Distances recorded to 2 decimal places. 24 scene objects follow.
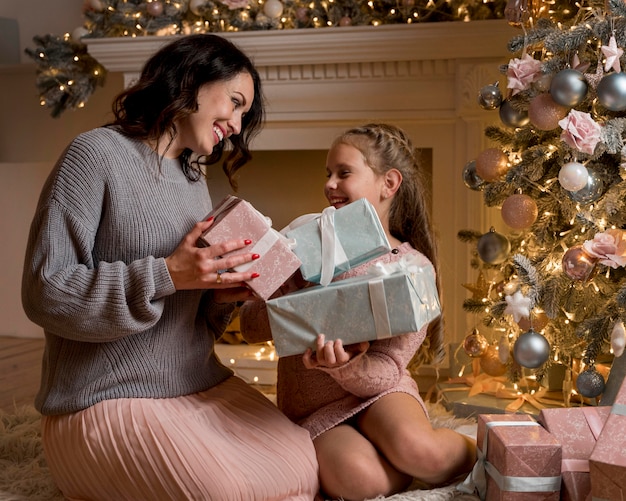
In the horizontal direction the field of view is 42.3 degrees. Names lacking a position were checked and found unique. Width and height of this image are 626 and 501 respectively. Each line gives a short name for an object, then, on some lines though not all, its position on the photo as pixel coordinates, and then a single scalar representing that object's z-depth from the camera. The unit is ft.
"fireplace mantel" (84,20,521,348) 9.20
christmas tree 6.43
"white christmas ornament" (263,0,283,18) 9.57
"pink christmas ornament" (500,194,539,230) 7.03
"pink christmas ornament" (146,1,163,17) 9.83
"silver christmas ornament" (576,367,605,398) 6.75
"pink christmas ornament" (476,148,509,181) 7.38
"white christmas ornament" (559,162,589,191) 6.38
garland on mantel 9.35
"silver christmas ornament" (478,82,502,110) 7.42
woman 4.89
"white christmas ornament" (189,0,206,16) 9.69
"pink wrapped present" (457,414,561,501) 4.99
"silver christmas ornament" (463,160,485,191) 7.75
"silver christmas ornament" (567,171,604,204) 6.48
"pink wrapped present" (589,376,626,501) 4.45
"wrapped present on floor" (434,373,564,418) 8.02
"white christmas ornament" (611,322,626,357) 6.27
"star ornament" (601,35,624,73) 6.33
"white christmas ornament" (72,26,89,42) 10.46
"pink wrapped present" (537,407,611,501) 4.93
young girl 5.46
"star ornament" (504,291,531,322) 6.79
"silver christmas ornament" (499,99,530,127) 7.21
